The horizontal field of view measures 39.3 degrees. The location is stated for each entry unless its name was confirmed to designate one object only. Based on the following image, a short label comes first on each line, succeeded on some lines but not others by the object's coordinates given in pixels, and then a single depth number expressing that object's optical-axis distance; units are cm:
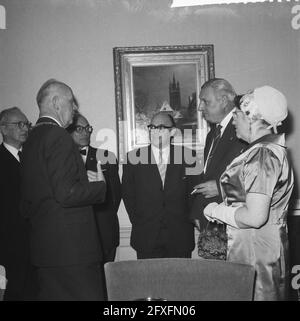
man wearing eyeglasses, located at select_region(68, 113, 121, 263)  405
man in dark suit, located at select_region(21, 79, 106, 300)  248
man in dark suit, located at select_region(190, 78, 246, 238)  298
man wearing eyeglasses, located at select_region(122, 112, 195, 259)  379
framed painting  443
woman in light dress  192
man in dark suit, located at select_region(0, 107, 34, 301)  357
